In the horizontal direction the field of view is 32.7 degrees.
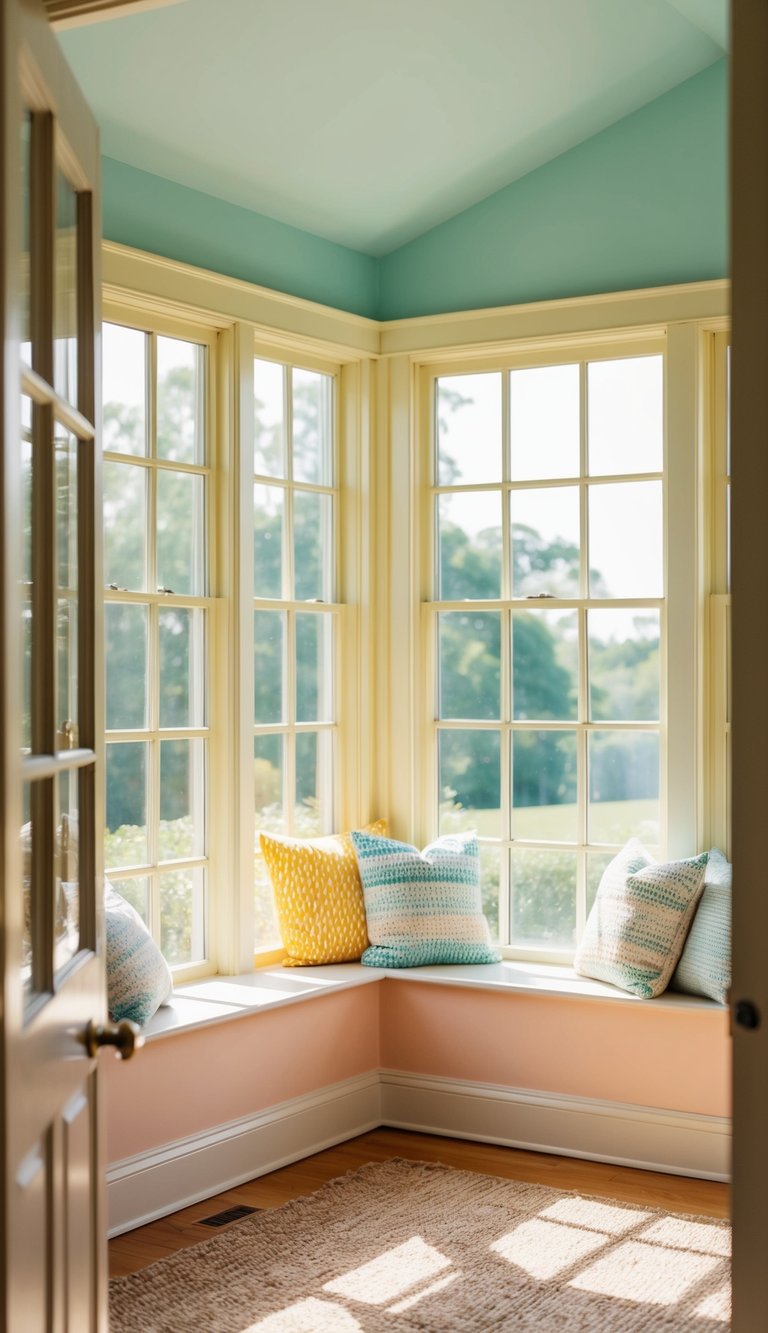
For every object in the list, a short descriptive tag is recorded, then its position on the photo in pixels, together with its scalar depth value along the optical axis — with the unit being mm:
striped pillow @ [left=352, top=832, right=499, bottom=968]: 4312
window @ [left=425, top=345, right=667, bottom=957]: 4363
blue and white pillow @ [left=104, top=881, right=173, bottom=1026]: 3453
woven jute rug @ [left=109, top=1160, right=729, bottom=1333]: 2947
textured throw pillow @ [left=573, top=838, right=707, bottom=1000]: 3918
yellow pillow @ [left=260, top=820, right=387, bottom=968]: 4281
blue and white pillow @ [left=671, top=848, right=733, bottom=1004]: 3812
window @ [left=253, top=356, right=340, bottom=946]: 4395
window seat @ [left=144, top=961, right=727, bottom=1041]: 3688
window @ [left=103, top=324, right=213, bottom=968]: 3885
